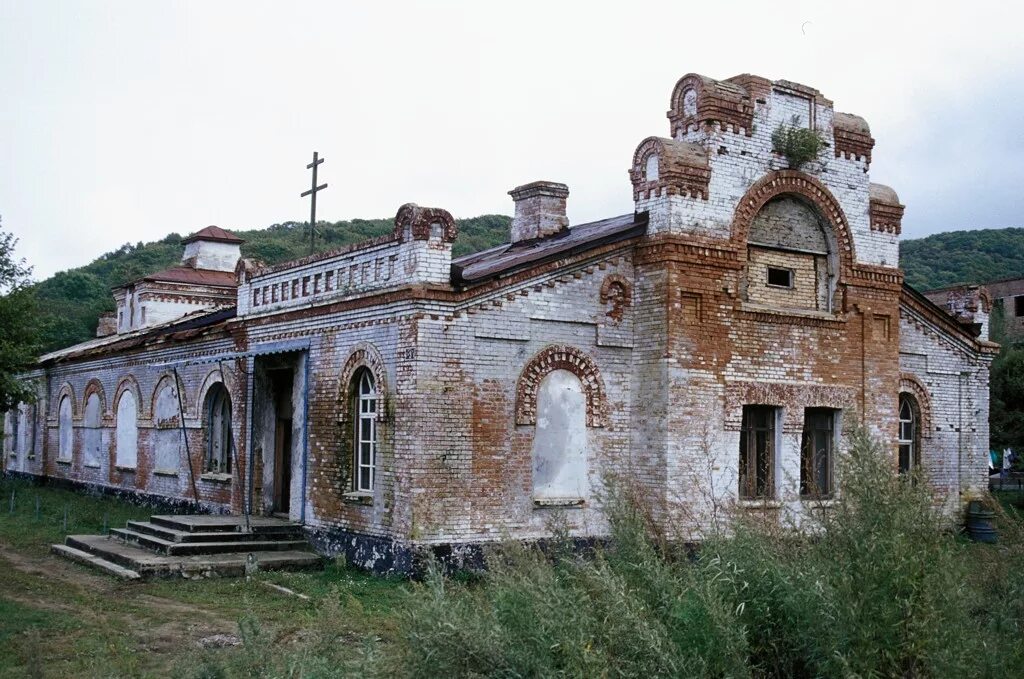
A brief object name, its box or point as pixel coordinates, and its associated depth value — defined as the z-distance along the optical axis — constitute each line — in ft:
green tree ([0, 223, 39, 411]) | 59.26
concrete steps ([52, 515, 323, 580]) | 48.16
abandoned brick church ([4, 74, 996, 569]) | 46.85
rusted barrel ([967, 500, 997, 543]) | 63.26
